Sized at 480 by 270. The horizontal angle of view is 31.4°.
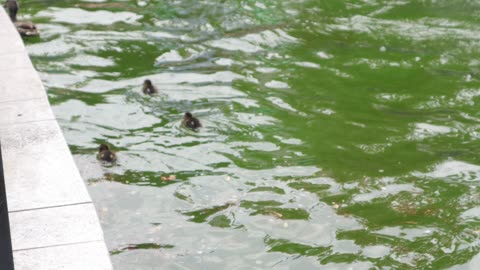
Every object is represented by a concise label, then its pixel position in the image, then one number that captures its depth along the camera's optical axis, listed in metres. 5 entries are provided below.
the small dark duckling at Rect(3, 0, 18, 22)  15.04
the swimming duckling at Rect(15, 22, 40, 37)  14.77
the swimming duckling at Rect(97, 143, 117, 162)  9.91
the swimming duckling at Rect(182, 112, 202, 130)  11.05
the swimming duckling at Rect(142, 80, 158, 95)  12.32
